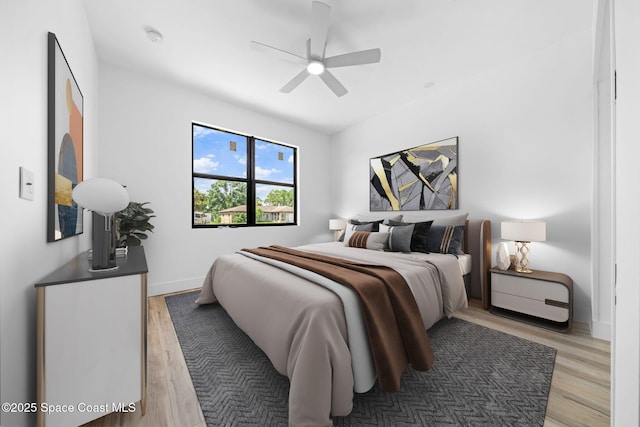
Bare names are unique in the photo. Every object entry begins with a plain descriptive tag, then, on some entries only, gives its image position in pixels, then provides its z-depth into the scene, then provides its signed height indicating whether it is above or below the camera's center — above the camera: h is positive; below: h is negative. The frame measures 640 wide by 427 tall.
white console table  0.97 -0.57
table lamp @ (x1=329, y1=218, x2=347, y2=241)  4.45 -0.22
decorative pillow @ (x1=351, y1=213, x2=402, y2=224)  3.49 -0.07
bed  1.13 -0.63
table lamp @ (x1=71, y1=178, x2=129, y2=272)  1.16 +0.03
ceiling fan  1.85 +1.46
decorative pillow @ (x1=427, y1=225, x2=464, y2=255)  2.67 -0.29
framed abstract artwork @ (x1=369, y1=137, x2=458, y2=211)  3.17 +0.52
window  3.58 +0.55
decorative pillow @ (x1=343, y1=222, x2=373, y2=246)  3.35 -0.22
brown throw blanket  1.28 -0.63
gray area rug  1.23 -1.04
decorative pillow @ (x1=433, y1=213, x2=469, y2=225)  2.82 -0.08
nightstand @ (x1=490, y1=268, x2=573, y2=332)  2.06 -0.77
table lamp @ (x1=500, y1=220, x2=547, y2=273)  2.20 -0.19
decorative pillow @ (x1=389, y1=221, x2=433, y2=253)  2.78 -0.27
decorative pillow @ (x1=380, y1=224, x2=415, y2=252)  2.77 -0.28
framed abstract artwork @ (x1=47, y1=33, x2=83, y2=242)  1.24 +0.41
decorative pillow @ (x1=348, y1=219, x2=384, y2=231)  3.37 -0.13
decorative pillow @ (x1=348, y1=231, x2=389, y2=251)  2.93 -0.34
